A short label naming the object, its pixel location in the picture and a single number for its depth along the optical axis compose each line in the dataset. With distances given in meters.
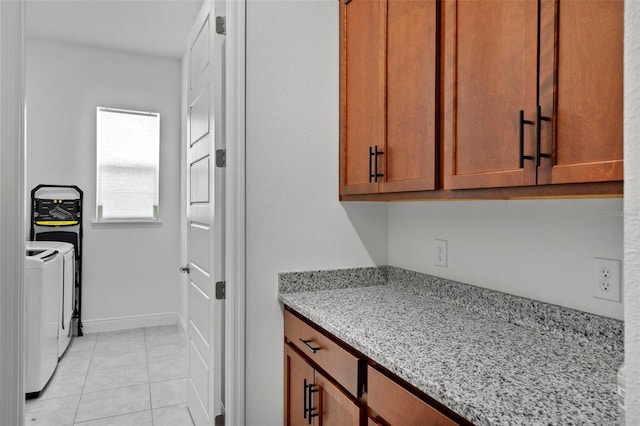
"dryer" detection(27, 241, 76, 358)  3.17
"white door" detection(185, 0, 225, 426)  1.83
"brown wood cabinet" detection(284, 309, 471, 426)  1.02
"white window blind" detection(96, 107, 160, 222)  3.97
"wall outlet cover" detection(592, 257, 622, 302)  1.11
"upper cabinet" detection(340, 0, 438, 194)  1.36
